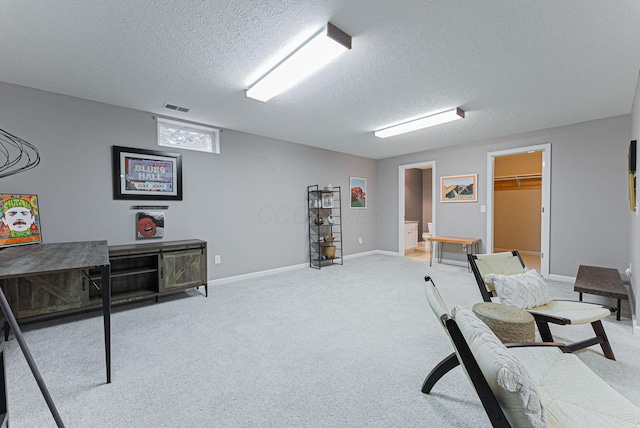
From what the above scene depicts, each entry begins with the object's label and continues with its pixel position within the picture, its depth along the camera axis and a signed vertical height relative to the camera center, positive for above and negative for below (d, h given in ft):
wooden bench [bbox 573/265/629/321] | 8.82 -2.85
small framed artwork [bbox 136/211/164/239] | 11.41 -0.77
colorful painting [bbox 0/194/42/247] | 8.57 -0.44
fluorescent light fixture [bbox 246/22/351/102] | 6.49 +4.08
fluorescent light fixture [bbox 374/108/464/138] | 11.71 +4.06
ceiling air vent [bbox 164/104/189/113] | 10.96 +4.20
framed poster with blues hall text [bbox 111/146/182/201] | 10.93 +1.44
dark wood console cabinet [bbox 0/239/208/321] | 7.97 -2.62
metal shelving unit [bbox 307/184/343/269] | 17.85 -1.37
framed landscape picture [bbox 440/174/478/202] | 17.15 +1.24
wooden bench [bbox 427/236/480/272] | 16.35 -2.17
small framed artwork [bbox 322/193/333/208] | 18.24 +0.47
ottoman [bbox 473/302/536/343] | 5.75 -2.59
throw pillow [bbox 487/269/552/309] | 7.19 -2.33
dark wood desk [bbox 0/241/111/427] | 3.51 -1.27
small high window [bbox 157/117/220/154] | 12.33 +3.50
